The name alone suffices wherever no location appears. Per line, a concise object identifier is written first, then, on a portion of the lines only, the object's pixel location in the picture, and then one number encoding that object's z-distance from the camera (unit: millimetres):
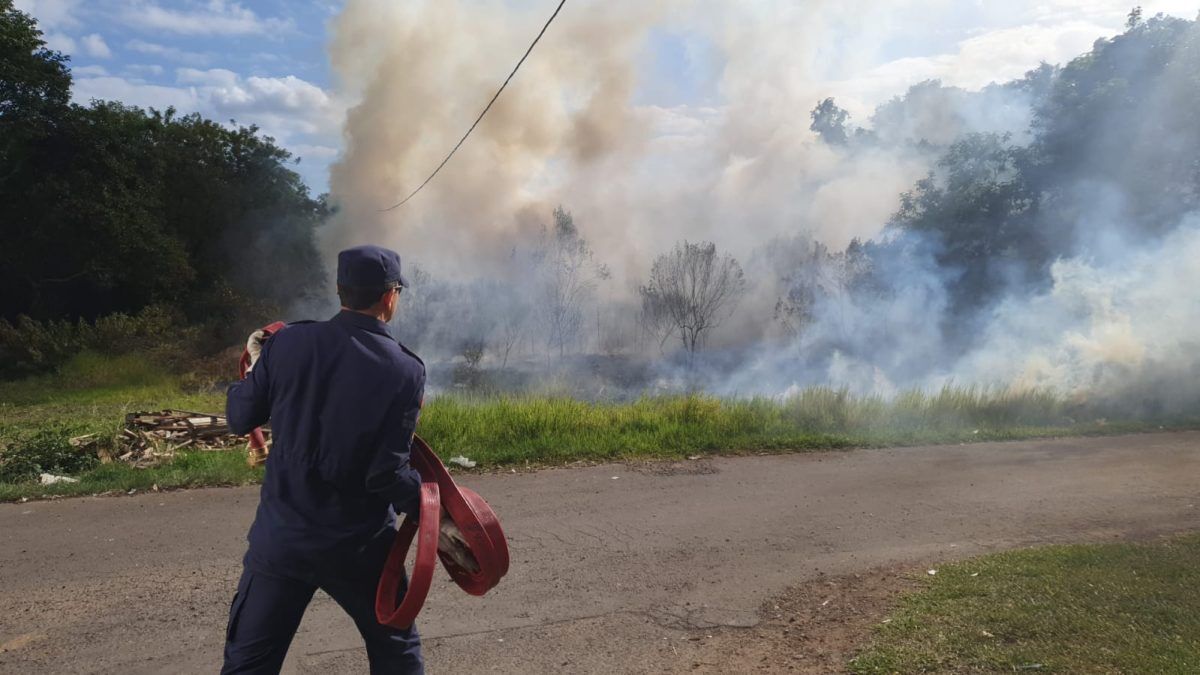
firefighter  2584
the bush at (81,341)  14828
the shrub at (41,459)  7090
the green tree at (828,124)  22609
